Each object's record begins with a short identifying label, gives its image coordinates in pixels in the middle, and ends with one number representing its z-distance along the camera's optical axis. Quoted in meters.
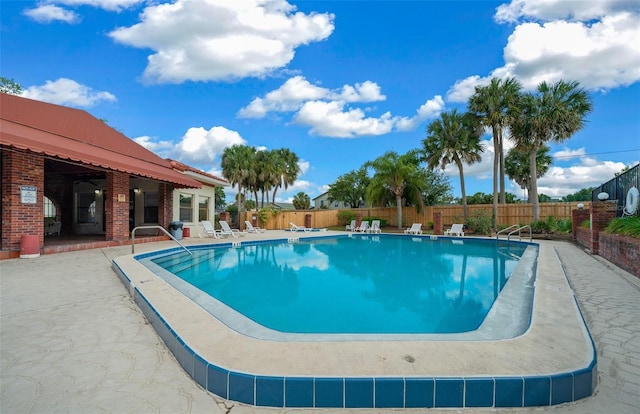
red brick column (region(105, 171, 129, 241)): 11.88
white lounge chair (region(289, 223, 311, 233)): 23.43
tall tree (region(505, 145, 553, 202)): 31.89
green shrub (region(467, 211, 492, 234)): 20.16
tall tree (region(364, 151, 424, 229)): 24.11
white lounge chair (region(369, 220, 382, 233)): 22.53
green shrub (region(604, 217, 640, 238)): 7.47
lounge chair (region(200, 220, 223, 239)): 16.58
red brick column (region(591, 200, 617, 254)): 10.10
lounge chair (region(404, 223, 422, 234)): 21.14
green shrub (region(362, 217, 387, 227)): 26.61
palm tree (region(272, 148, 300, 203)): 37.66
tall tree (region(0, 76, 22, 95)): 21.29
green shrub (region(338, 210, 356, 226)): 28.49
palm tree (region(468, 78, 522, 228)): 21.20
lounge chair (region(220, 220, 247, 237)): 17.08
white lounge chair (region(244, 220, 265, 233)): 21.91
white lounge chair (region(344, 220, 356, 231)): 24.47
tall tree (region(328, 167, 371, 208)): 40.34
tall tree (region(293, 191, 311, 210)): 45.78
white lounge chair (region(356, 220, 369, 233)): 23.33
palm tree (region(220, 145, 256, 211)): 34.00
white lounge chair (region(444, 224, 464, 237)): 19.33
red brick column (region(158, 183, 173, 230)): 15.26
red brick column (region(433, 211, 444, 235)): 20.72
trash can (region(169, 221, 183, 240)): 14.98
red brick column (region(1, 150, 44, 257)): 8.55
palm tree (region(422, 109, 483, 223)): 22.83
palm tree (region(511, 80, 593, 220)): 19.45
